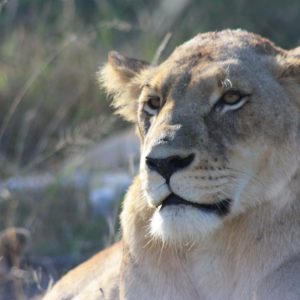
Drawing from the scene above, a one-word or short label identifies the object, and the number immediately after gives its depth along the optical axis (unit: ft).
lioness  25.26
